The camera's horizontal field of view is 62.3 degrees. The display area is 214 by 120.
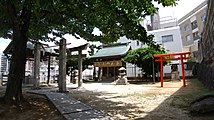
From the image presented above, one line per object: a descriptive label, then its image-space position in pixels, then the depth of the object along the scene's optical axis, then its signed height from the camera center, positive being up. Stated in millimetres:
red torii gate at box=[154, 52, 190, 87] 14420 +1242
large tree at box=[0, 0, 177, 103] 6758 +2462
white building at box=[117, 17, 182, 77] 28016 +4743
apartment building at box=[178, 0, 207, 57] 35734 +9834
